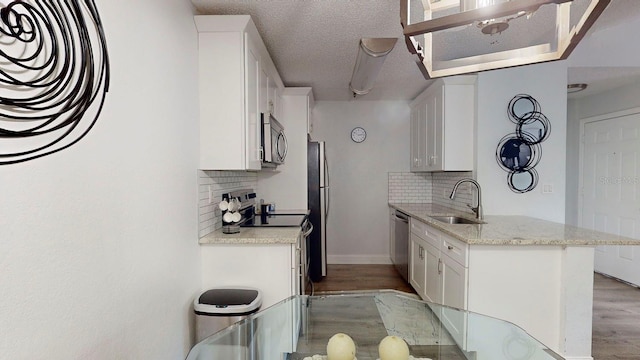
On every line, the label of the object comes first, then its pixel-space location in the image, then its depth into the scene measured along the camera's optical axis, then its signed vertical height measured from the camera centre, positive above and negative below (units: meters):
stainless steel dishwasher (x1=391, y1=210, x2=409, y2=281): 3.71 -0.89
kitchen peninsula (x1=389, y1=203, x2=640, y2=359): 2.04 -0.72
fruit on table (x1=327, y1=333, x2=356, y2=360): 0.87 -0.49
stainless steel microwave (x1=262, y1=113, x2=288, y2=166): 2.42 +0.27
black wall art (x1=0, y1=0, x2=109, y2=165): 0.84 +0.30
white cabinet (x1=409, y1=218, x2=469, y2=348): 2.18 -0.77
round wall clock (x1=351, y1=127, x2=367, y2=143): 4.74 +0.60
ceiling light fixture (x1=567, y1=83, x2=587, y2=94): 3.85 +1.07
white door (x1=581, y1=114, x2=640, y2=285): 3.68 -0.19
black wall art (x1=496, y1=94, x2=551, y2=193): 2.98 +0.32
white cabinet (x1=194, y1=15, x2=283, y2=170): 2.09 +0.57
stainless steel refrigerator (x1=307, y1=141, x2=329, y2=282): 3.88 -0.36
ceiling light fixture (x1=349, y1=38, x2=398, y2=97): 2.32 +0.93
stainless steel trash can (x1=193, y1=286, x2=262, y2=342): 1.77 -0.79
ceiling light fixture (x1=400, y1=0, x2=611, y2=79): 0.80 +0.42
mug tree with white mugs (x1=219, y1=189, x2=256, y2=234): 2.19 -0.29
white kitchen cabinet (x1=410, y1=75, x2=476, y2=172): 3.22 +0.53
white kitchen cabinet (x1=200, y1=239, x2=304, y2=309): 2.12 -0.64
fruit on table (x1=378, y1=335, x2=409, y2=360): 0.85 -0.49
